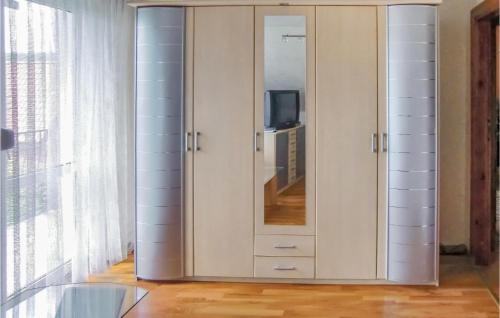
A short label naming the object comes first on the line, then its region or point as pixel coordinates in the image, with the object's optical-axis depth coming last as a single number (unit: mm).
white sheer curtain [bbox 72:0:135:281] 4211
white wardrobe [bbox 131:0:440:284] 4219
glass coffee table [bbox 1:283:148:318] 2320
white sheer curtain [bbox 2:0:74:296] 3184
